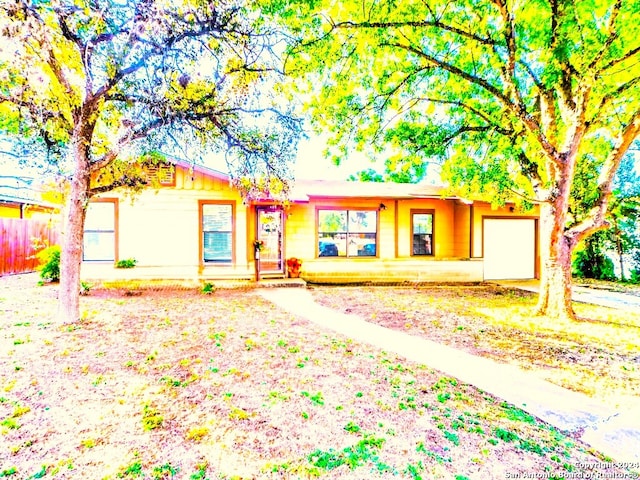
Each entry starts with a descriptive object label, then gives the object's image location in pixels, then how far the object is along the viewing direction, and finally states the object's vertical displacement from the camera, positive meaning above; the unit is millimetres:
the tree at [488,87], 5742 +3364
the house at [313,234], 10461 +231
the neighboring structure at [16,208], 14793 +1650
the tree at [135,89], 3967 +2351
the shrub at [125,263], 9984 -685
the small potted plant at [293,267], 11695 -955
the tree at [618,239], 12992 +17
